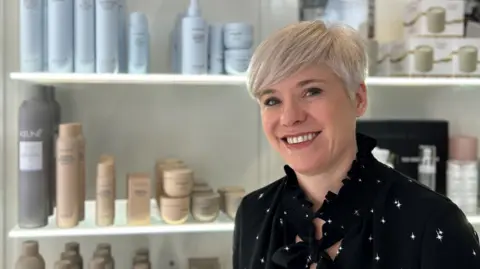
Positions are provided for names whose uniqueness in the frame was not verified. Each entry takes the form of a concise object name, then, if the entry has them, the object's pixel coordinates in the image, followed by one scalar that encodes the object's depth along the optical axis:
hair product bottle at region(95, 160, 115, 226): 1.50
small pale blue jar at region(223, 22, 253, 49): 1.54
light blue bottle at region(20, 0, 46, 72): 1.44
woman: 0.94
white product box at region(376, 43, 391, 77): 1.73
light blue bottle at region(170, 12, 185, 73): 1.59
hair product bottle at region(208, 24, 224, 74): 1.56
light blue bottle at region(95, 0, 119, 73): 1.46
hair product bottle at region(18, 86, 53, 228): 1.47
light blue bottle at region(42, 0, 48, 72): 1.46
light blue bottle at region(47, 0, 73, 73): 1.44
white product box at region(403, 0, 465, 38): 1.69
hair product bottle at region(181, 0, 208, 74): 1.51
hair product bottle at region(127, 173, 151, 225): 1.52
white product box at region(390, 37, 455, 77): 1.67
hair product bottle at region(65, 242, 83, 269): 1.58
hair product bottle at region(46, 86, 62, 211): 1.52
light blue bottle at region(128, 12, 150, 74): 1.50
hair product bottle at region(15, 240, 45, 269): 1.52
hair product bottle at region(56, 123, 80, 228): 1.47
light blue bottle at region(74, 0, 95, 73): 1.46
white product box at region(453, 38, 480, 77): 1.70
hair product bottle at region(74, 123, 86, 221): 1.50
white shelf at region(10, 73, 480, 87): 1.46
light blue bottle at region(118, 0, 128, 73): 1.53
